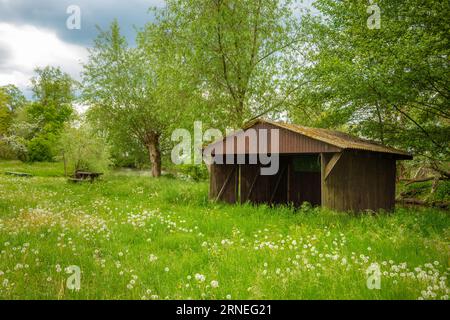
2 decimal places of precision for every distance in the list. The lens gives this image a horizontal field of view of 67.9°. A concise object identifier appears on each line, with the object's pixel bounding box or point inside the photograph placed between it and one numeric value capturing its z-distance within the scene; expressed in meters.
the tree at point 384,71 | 13.89
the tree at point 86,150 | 33.81
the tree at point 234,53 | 20.97
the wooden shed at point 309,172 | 13.21
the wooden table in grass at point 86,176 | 25.83
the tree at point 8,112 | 53.71
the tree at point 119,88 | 31.34
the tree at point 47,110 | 54.72
